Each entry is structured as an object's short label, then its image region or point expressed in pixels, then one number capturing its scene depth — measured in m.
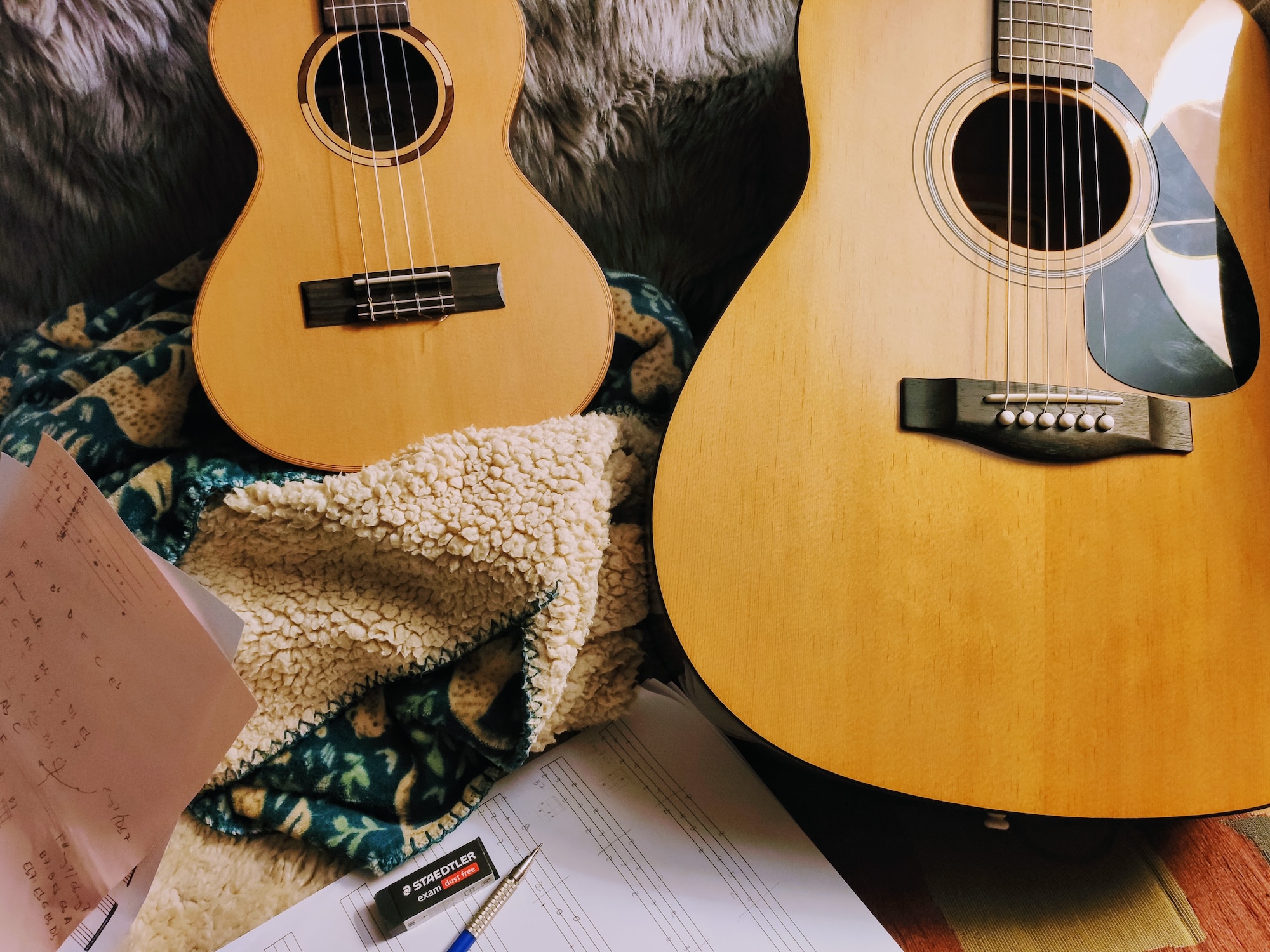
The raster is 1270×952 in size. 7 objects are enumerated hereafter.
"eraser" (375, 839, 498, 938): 0.53
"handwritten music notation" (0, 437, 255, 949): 0.43
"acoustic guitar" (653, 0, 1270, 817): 0.52
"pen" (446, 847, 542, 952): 0.52
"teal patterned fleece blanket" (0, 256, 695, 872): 0.58
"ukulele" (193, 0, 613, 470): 0.63
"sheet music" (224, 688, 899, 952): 0.53
